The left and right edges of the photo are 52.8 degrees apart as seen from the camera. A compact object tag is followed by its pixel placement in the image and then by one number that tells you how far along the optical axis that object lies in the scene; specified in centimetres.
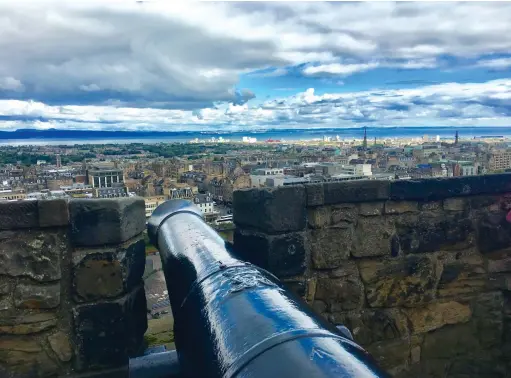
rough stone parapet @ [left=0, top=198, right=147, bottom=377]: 224
